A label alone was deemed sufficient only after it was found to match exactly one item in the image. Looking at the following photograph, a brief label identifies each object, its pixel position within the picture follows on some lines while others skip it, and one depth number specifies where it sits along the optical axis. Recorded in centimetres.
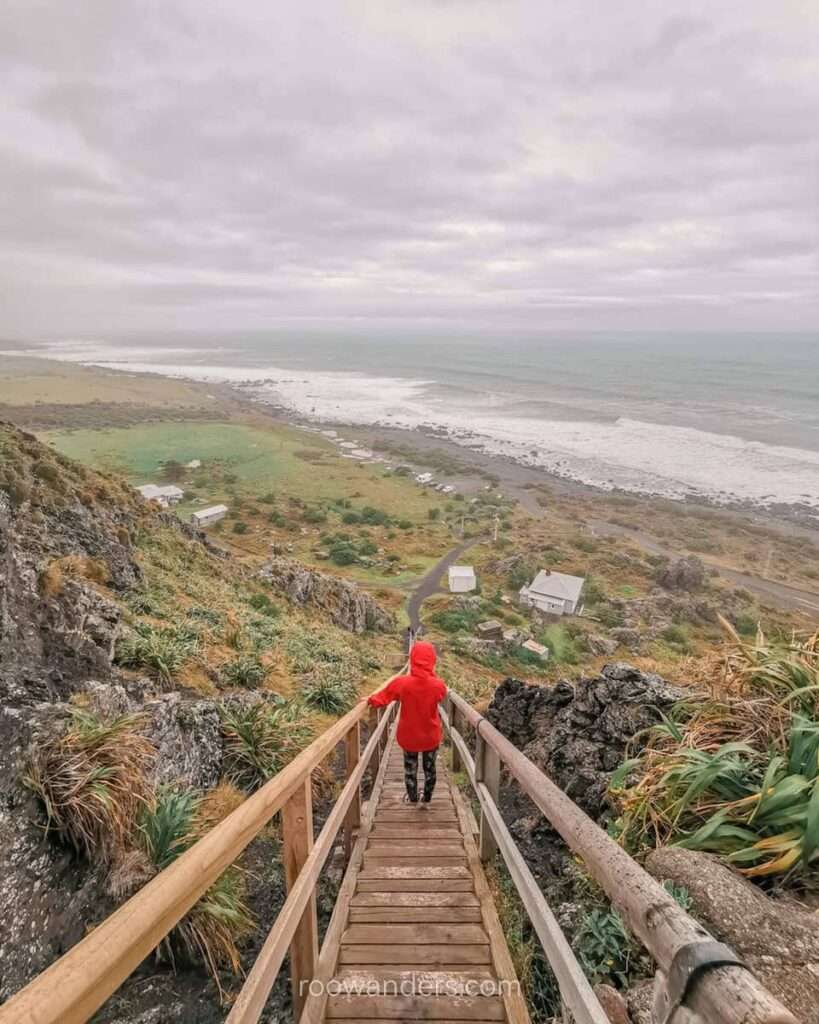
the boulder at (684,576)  4472
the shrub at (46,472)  1196
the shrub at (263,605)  1512
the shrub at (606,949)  296
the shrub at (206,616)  1011
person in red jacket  505
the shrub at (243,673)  804
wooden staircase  245
